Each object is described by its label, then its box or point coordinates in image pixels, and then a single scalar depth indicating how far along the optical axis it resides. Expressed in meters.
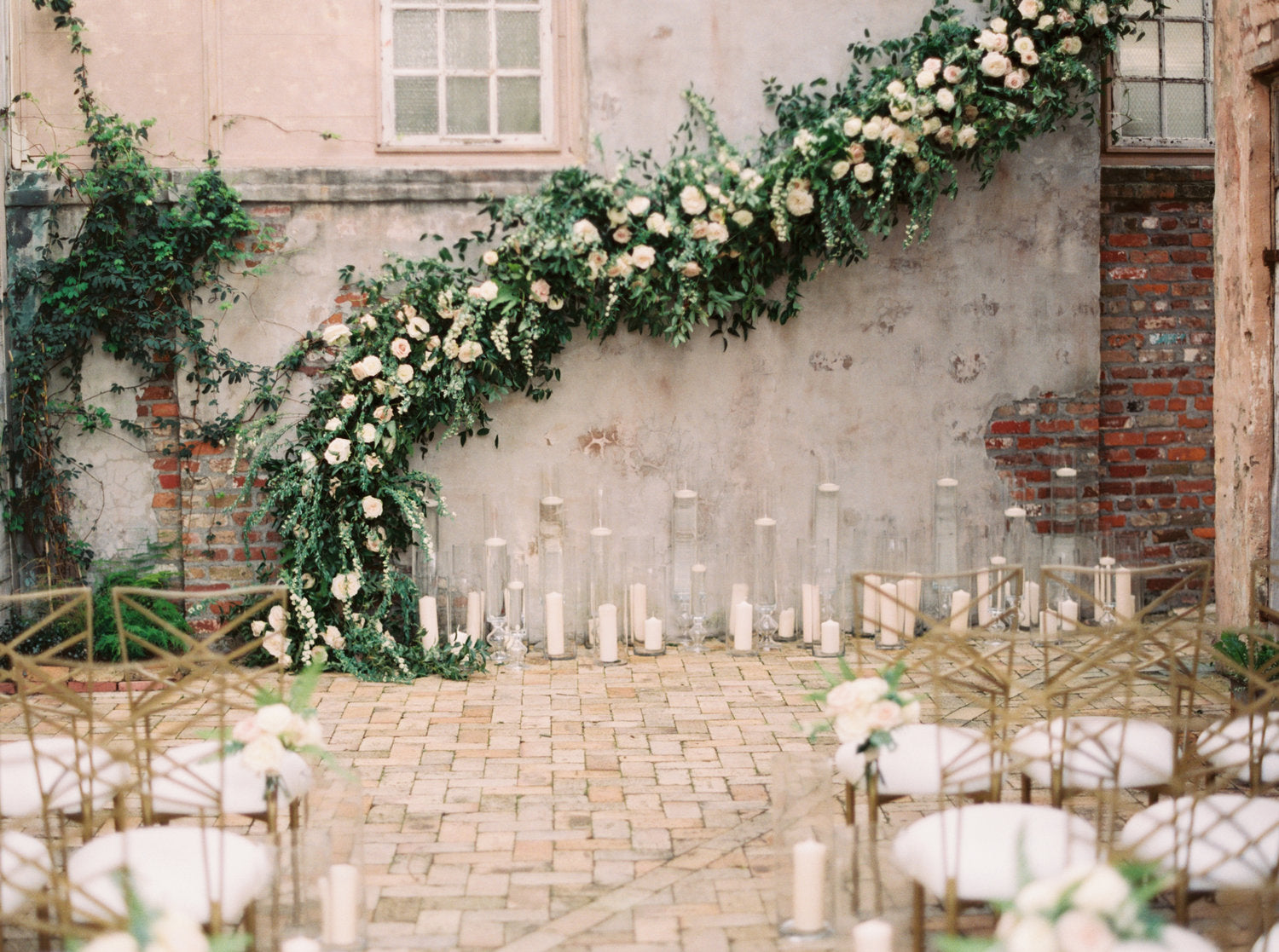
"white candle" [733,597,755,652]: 6.35
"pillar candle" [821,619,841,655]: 6.29
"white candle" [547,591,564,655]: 6.29
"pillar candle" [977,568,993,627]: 6.50
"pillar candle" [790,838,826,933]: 3.28
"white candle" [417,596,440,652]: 6.22
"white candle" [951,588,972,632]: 6.41
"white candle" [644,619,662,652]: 6.33
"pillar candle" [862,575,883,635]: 6.58
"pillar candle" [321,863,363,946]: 3.21
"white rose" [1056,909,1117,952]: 1.82
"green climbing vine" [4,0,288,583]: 6.28
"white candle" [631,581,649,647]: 6.41
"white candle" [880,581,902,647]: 6.46
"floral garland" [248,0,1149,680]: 6.13
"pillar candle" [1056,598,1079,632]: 6.34
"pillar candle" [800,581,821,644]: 6.46
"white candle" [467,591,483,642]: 6.27
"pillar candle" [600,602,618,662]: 6.20
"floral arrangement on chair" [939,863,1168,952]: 1.84
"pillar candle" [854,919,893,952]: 2.82
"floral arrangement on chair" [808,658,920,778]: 3.26
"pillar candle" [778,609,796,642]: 6.48
